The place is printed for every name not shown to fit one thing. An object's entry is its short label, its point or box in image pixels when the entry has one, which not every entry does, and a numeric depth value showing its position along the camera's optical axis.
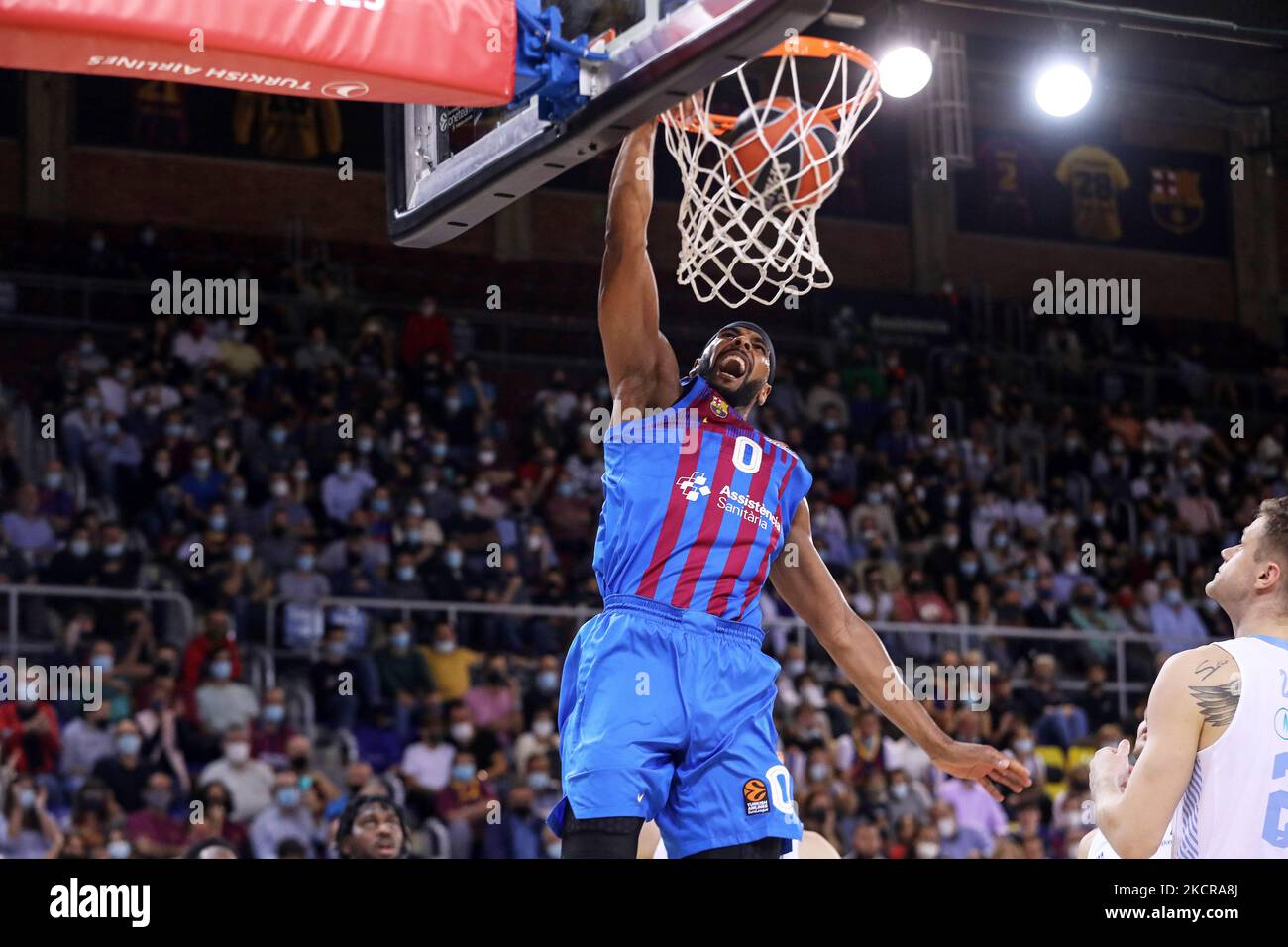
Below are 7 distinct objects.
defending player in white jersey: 3.86
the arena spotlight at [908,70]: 9.82
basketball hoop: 5.98
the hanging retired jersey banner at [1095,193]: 20.70
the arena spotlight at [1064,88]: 12.50
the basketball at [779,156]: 6.32
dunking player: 4.52
